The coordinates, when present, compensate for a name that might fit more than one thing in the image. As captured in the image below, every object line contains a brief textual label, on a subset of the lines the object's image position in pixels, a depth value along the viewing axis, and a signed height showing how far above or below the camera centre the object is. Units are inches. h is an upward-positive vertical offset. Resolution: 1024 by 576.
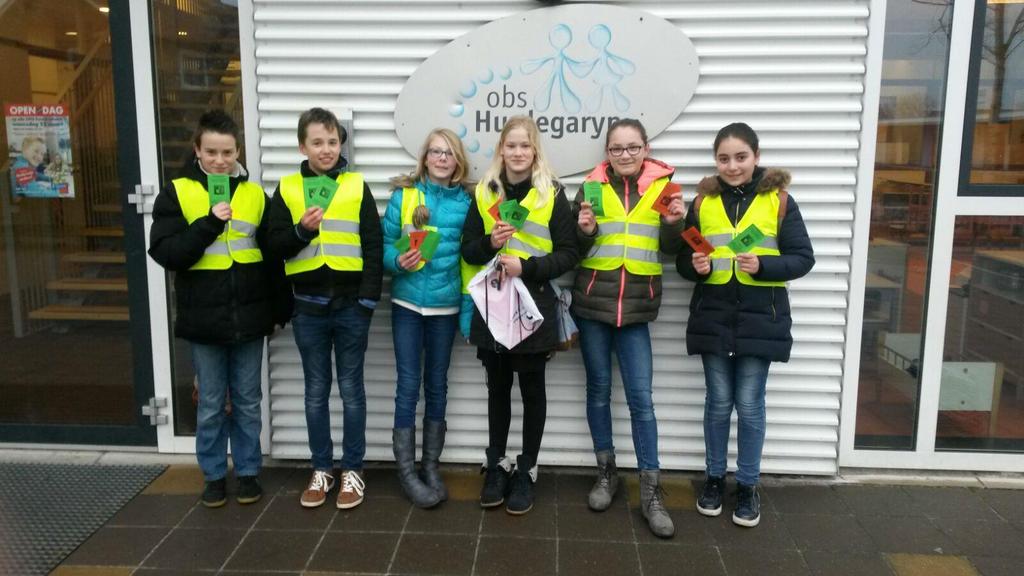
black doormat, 142.6 -66.3
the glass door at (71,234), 177.9 -12.2
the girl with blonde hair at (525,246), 148.9 -11.3
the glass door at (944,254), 164.6 -13.7
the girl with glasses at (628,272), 150.6 -16.6
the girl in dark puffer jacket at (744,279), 147.9 -17.3
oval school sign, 161.9 +22.4
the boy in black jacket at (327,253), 149.5 -13.2
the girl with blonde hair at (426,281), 154.9 -18.9
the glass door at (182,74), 174.2 +24.8
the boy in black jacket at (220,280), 145.9 -18.5
